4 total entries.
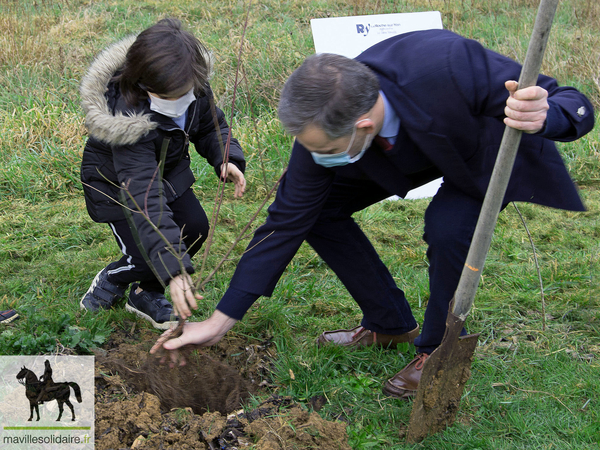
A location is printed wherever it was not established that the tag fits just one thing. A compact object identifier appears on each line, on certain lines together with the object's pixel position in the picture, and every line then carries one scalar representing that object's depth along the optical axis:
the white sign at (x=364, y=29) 4.86
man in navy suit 1.74
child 2.19
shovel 1.65
